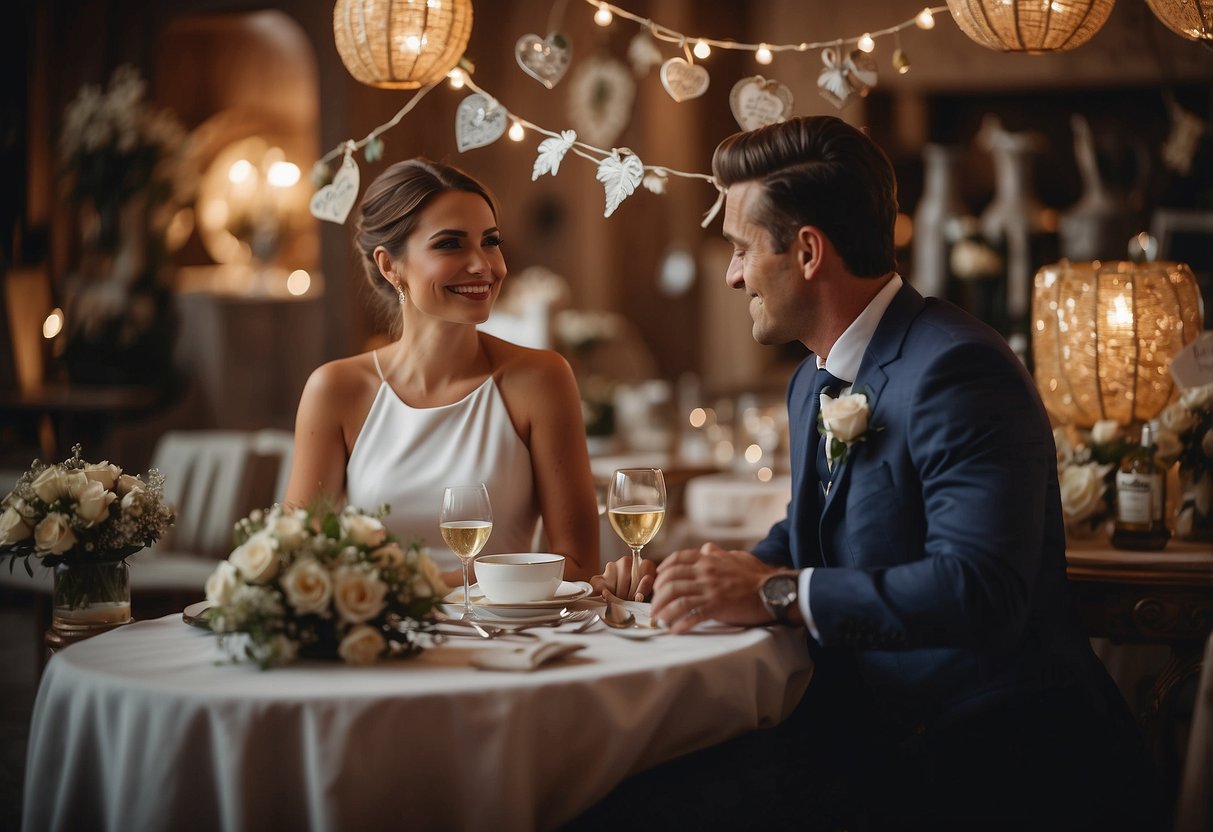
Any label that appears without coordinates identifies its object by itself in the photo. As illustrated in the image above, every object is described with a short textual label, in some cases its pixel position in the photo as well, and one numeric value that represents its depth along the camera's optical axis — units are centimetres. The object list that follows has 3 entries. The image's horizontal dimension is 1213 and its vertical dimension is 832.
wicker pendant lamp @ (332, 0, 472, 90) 262
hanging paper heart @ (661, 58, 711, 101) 277
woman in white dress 273
